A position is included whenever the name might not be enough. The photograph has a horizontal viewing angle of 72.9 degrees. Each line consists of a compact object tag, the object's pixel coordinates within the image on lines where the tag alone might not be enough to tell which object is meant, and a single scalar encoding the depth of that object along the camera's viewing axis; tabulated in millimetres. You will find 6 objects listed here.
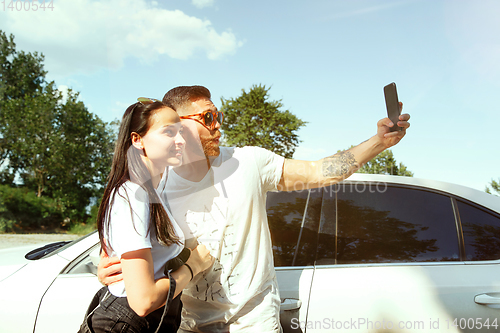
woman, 1060
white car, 1782
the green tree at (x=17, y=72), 18906
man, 1510
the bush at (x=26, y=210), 15562
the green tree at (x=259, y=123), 15977
